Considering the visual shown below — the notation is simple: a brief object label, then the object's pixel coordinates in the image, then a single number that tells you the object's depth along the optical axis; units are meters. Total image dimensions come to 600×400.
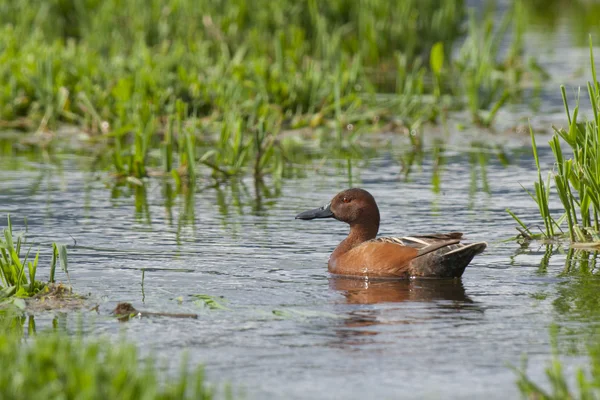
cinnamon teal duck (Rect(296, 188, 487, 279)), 15.56
